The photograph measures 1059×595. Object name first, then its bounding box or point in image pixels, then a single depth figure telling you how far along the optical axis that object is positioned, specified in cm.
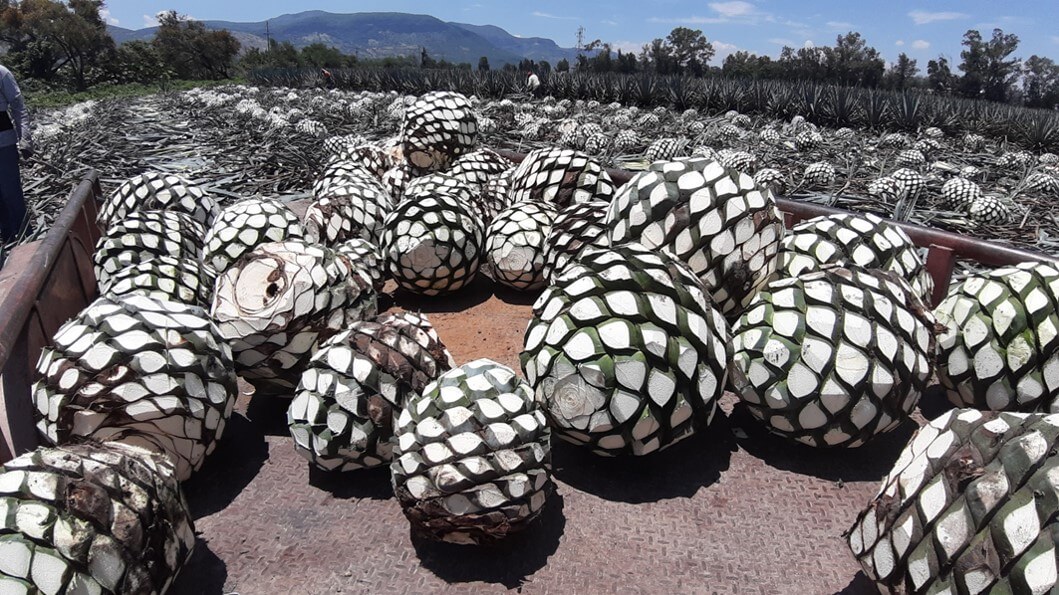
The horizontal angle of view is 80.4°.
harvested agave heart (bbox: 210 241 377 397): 243
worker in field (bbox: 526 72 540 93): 1966
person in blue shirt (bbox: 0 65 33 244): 541
